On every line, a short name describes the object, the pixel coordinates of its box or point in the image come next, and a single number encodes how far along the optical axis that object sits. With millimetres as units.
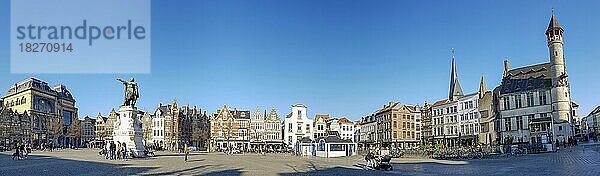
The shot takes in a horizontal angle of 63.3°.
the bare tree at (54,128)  101750
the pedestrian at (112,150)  36012
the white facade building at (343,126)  109500
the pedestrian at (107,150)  37647
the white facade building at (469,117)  78938
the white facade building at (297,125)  98688
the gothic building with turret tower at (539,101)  63406
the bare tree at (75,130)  108875
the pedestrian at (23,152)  40981
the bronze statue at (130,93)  40375
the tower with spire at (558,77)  63250
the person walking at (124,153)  35656
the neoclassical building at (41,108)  97188
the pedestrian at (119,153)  36038
